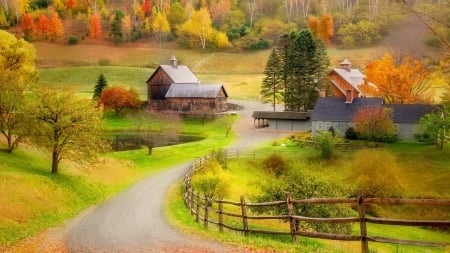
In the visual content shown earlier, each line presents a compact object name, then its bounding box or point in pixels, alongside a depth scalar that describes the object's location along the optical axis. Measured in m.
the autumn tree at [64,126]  32.06
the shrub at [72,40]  118.19
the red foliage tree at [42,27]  118.94
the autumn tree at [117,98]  75.31
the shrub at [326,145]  47.58
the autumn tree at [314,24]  114.94
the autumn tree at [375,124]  51.38
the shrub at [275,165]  44.19
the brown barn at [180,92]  77.81
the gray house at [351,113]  53.97
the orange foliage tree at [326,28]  113.43
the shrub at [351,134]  54.82
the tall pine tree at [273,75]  70.06
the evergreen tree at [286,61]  68.62
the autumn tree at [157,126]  57.22
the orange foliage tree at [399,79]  55.88
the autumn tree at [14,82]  34.50
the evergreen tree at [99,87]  80.86
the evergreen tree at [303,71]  67.38
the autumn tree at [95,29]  122.56
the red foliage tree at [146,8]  138.20
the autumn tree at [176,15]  131.62
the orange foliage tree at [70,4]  136.25
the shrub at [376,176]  36.91
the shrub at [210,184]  31.71
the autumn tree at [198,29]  123.31
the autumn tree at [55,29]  119.25
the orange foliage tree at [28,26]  118.44
